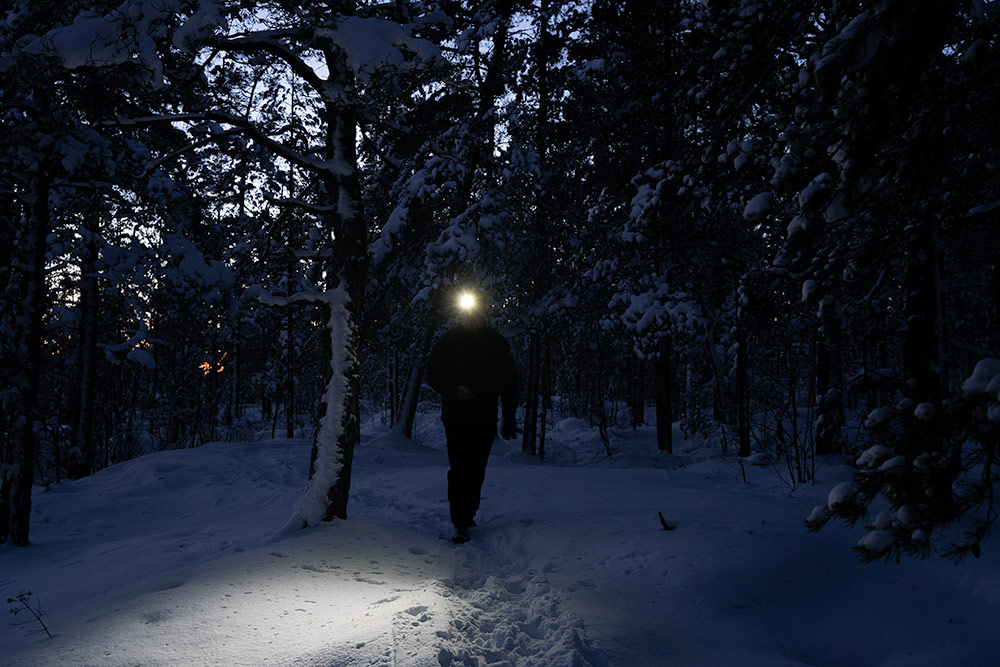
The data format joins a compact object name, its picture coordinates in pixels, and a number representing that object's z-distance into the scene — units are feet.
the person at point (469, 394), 18.58
